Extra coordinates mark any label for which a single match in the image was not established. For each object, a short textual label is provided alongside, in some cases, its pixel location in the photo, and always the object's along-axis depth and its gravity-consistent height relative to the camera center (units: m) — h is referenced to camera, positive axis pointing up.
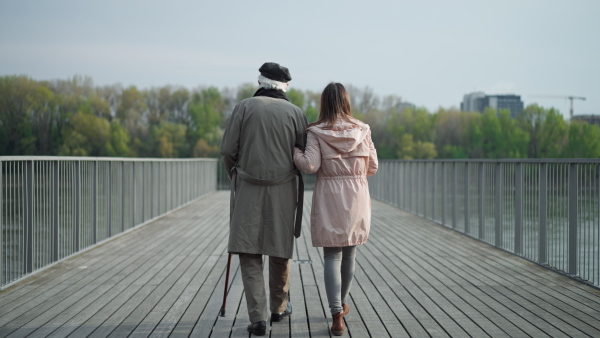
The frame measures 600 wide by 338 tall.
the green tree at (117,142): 52.50 +1.19
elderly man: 3.71 -0.15
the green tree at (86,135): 51.84 +1.71
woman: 3.73 -0.14
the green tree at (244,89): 56.99 +5.78
